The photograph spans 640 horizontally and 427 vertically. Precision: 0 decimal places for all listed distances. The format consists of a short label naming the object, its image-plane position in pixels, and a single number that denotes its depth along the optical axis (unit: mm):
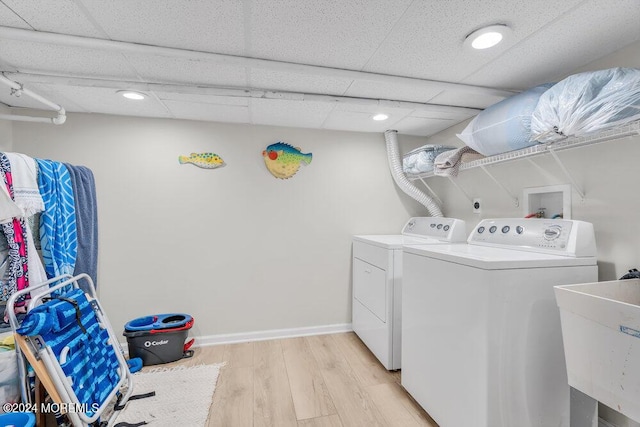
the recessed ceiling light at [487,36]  1331
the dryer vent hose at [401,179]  2863
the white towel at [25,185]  1606
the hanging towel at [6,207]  1475
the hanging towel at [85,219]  2041
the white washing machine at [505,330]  1262
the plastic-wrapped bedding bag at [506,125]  1518
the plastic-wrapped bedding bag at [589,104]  1133
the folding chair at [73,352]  1339
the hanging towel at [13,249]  1569
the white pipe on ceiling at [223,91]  1808
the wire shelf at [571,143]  1159
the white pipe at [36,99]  1727
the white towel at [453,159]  2086
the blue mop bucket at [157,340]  2260
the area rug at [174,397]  1688
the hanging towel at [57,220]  1776
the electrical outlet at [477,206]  2425
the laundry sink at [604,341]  950
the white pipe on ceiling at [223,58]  1371
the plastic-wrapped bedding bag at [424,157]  2463
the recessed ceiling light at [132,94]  1984
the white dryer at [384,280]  2143
